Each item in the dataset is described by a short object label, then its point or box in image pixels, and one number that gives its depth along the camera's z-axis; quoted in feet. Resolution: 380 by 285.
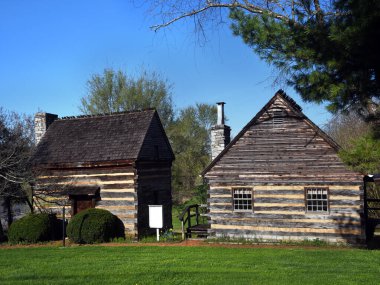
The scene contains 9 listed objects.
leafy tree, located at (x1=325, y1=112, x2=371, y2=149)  129.80
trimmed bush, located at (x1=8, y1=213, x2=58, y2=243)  61.46
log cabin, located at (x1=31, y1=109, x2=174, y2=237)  64.34
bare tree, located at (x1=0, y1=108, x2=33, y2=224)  63.65
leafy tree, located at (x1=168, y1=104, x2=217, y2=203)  135.95
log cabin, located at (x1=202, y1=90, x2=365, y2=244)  54.13
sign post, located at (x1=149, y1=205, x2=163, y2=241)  61.98
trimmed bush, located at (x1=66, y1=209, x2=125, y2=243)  59.72
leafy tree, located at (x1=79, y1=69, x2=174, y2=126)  134.41
